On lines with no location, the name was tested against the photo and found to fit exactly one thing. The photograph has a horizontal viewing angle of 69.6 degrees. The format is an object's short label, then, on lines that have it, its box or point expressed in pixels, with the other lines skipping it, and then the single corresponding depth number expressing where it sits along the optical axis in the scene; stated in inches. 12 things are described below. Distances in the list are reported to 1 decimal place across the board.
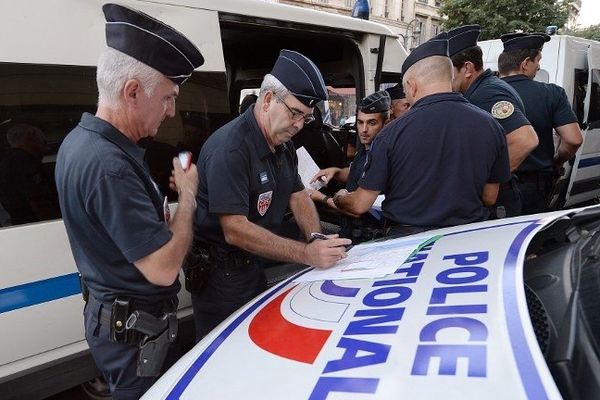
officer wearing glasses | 63.1
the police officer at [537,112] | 113.6
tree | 584.1
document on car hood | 53.3
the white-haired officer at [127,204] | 45.4
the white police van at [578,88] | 179.8
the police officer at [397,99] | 139.7
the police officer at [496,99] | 92.9
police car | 32.4
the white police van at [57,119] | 65.8
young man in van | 113.4
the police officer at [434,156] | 72.9
